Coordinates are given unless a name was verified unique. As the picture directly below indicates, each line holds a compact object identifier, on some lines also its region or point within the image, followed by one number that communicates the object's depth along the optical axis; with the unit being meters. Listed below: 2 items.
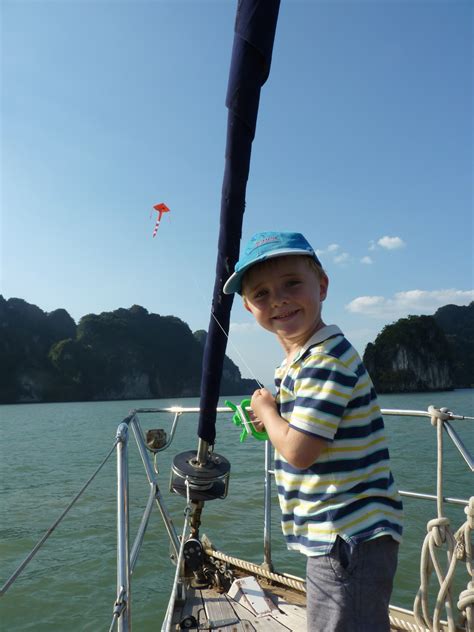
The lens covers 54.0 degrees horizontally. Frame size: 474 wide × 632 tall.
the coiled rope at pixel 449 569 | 1.84
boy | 1.04
